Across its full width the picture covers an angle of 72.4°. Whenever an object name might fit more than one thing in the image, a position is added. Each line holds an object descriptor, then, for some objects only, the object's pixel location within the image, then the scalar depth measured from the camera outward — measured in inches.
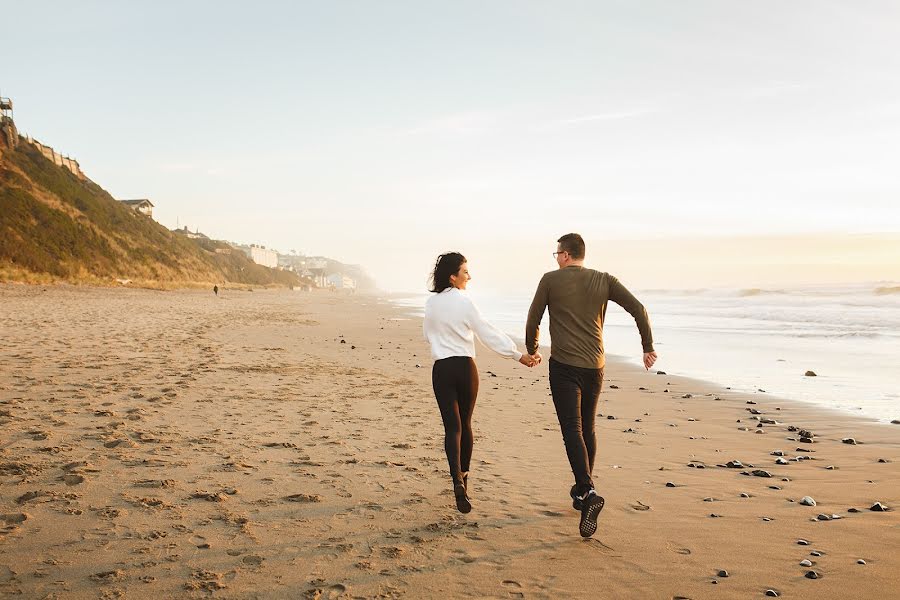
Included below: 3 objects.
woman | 221.0
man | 215.8
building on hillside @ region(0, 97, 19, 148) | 3393.2
